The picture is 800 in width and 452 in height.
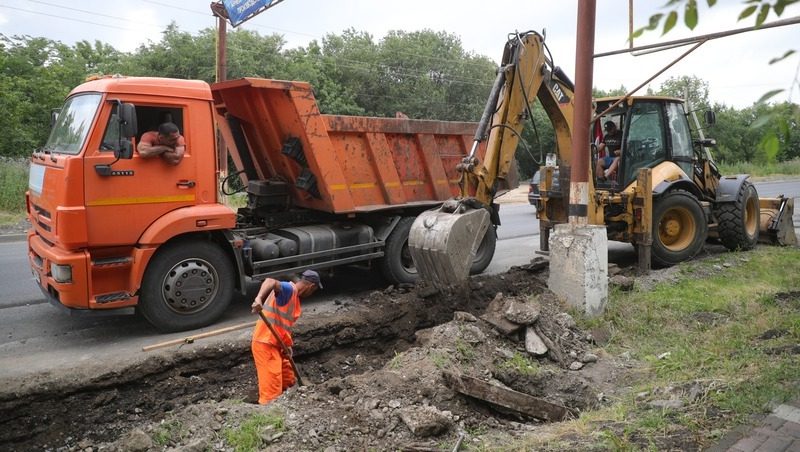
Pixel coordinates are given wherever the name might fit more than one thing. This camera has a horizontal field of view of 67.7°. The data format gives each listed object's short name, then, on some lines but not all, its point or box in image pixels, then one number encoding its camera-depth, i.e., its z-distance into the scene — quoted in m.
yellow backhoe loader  6.14
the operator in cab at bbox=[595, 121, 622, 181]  8.60
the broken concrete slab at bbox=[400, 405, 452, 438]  3.50
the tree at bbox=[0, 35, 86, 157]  16.03
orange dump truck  5.35
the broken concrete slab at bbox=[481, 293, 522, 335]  5.31
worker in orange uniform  4.69
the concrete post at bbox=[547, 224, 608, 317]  5.97
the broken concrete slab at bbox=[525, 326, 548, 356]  5.12
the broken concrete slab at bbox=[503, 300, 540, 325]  5.32
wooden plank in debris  4.13
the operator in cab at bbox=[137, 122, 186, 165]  5.55
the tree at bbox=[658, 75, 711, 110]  37.94
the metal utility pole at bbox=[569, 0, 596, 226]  5.89
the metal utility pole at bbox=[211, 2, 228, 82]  13.11
